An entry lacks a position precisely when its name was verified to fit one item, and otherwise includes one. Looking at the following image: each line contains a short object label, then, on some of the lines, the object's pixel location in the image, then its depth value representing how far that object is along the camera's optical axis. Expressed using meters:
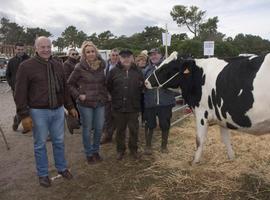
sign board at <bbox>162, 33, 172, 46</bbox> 8.14
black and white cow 2.63
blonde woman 3.24
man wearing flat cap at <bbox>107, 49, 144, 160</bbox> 3.39
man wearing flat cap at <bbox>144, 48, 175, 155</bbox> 3.67
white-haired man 2.75
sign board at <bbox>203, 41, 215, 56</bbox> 9.11
